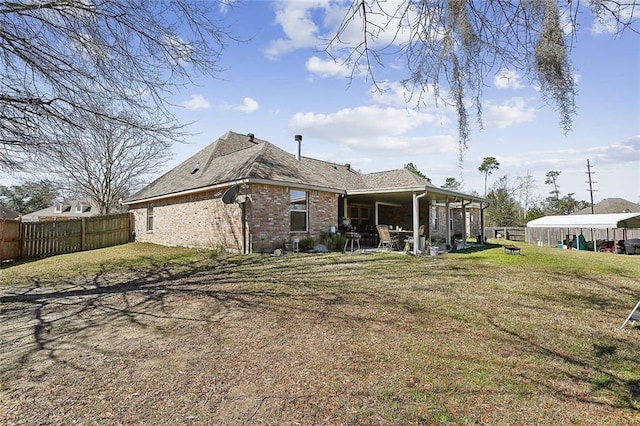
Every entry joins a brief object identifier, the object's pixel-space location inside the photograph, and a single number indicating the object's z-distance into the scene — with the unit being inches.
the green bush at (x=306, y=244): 522.6
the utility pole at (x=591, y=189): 1284.4
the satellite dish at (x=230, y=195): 462.3
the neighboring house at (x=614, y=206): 1460.4
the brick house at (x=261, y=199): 482.9
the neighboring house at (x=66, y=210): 1616.3
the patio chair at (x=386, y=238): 542.3
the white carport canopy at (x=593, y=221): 728.3
